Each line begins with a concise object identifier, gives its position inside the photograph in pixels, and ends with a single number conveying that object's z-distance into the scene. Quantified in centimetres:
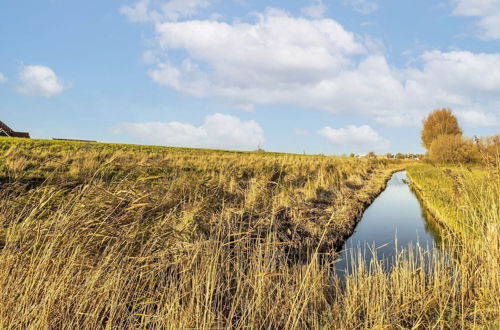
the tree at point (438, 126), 4375
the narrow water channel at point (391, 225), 905
